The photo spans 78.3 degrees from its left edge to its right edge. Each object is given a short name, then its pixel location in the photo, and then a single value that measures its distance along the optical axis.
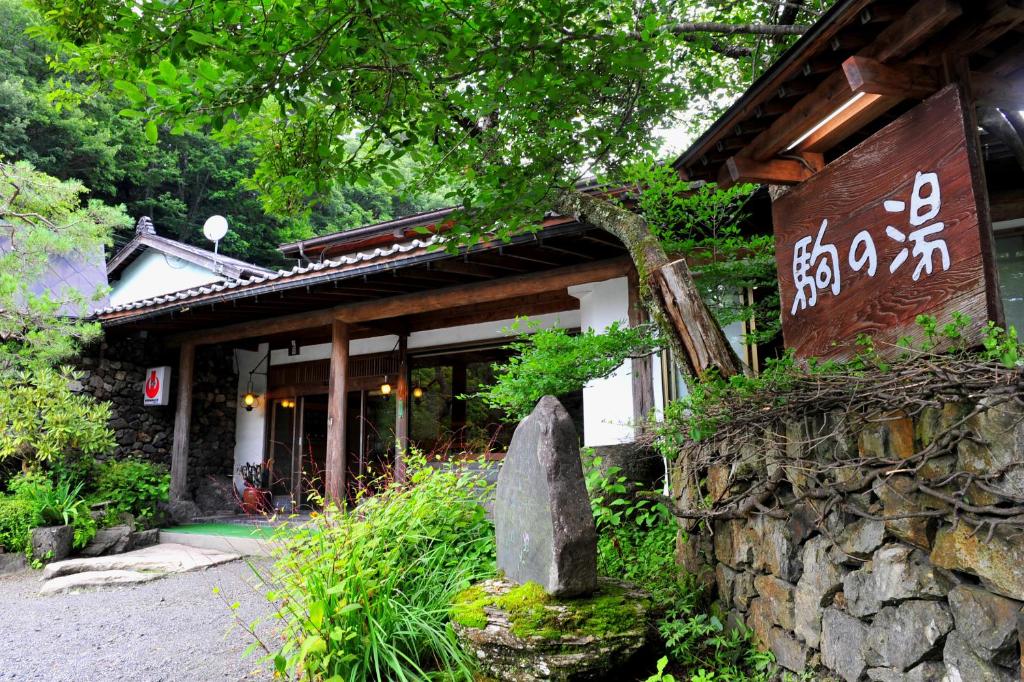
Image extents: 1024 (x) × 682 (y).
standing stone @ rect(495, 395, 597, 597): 3.15
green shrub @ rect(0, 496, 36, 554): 7.67
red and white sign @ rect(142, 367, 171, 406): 10.15
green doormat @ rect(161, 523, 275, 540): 8.59
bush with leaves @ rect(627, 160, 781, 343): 4.52
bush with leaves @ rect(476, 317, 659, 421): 4.21
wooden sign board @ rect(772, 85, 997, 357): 2.11
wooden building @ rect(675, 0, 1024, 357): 2.13
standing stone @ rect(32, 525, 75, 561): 7.58
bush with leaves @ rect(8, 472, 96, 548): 7.84
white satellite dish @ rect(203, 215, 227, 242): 12.82
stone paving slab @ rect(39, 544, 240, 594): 6.70
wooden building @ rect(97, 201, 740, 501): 6.76
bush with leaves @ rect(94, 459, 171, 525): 8.79
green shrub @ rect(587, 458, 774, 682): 3.04
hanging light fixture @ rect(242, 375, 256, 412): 11.22
